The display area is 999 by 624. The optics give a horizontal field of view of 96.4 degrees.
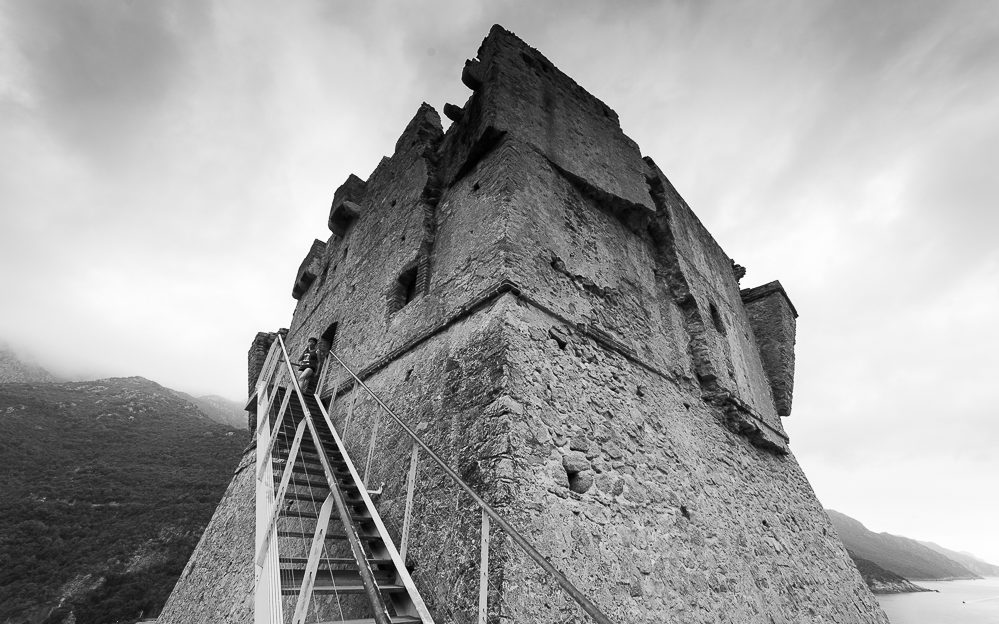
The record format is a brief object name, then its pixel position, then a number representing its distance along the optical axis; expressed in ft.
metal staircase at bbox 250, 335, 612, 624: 8.64
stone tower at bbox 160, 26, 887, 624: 12.11
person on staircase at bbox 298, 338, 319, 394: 28.04
